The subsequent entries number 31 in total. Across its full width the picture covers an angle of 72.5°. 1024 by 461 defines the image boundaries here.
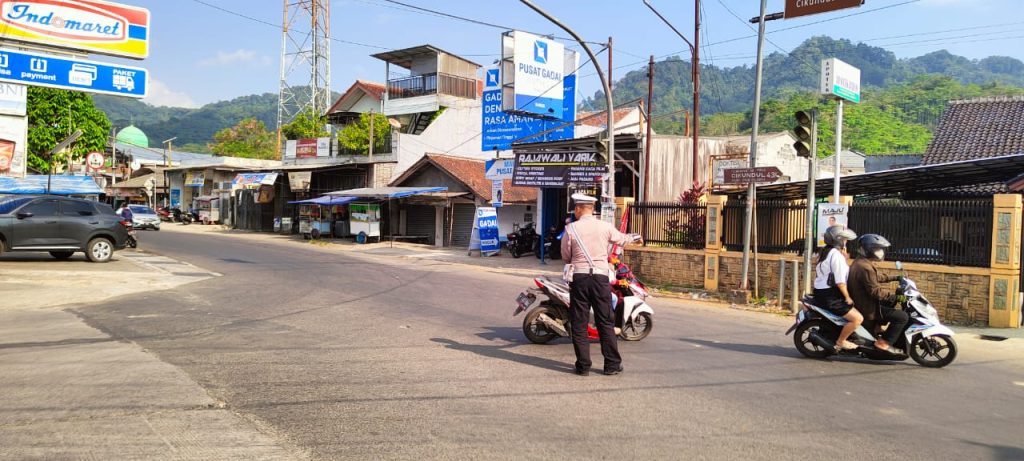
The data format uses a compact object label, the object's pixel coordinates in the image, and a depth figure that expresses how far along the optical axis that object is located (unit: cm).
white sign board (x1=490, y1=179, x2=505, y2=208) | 2536
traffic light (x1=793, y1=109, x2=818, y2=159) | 1230
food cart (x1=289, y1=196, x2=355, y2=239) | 3428
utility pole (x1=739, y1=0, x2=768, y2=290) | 1434
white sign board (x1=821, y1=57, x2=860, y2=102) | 1208
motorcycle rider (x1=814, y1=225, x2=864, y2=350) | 785
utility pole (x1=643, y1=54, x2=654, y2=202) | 2112
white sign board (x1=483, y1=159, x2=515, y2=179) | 2681
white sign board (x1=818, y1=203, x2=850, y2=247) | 1267
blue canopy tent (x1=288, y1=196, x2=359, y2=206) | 3175
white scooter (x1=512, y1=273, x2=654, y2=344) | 843
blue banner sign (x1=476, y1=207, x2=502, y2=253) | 2552
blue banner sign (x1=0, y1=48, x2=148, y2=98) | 1508
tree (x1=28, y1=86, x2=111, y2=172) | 3641
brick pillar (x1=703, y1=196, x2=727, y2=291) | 1581
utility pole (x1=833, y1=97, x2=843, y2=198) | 1250
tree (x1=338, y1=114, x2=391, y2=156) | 3776
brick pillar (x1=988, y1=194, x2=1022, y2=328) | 1144
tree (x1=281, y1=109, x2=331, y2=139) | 4969
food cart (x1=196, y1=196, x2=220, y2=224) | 4884
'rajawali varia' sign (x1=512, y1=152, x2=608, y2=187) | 2138
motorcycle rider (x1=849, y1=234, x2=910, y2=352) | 773
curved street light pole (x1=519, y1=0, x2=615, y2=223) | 1608
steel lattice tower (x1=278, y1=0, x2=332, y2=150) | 5447
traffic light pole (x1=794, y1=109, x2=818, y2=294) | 1242
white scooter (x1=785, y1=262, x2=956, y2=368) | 771
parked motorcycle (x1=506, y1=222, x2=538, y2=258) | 2517
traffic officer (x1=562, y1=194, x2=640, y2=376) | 690
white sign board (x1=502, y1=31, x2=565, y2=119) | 2428
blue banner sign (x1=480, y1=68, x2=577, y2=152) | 2736
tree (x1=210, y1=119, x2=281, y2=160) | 6911
